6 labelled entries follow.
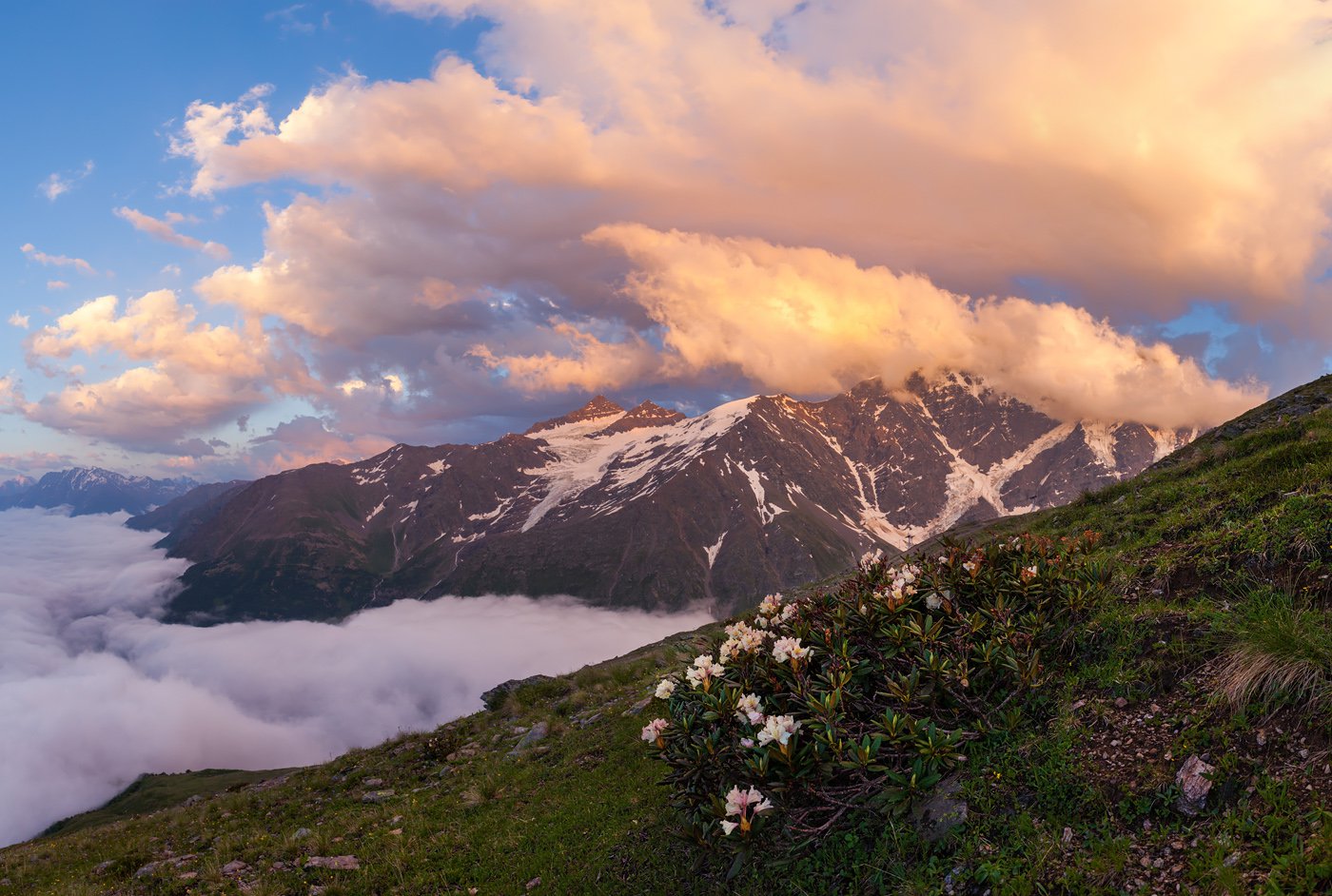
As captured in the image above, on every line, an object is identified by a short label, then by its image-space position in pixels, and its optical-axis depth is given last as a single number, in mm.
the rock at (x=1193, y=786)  5375
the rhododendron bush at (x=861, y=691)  6402
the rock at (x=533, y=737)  17266
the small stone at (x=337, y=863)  11008
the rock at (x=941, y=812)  6328
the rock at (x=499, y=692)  25344
